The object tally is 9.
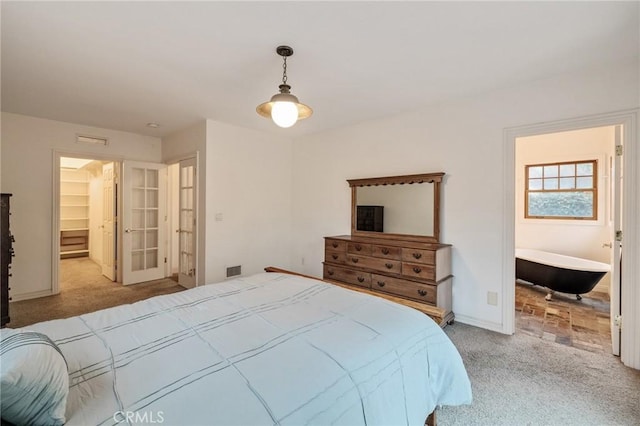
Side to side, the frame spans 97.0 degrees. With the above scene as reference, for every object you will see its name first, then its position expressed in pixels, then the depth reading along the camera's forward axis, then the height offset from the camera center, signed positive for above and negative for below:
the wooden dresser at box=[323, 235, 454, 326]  2.87 -0.60
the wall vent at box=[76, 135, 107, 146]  4.23 +1.10
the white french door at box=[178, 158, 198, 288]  4.16 -0.21
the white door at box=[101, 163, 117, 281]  4.91 -0.19
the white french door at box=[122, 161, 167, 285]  4.57 -0.15
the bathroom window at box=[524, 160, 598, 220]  4.52 +0.42
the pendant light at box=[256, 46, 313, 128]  1.94 +0.76
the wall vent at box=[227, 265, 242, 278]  4.14 -0.85
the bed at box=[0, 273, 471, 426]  0.82 -0.56
